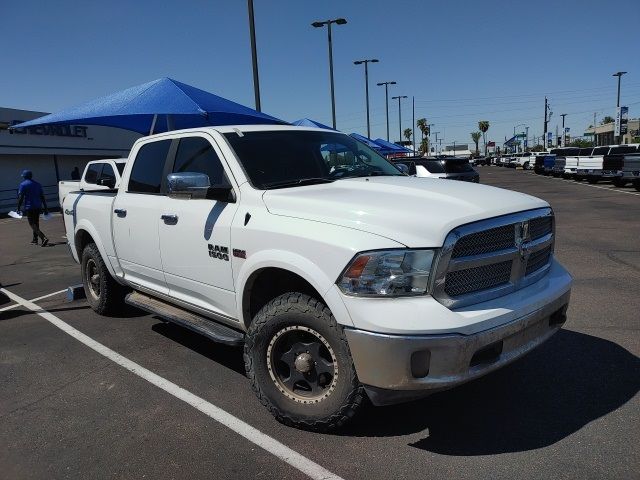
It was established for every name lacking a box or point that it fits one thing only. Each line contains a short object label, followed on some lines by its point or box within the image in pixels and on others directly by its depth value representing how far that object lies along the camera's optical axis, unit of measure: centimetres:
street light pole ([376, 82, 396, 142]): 4725
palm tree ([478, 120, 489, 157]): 14588
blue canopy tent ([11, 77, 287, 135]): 756
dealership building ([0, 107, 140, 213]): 2827
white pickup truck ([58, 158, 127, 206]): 1251
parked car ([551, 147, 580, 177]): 3438
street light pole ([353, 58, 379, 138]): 3569
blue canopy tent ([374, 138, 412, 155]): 2923
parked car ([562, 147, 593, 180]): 3098
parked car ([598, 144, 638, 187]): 2534
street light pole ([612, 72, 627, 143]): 6069
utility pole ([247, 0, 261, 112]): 1363
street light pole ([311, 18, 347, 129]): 2334
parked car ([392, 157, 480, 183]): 1928
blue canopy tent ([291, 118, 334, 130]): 1395
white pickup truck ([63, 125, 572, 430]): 290
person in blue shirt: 1365
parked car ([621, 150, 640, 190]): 2139
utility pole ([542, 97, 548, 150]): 8597
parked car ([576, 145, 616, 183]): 2830
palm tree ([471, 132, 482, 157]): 15675
